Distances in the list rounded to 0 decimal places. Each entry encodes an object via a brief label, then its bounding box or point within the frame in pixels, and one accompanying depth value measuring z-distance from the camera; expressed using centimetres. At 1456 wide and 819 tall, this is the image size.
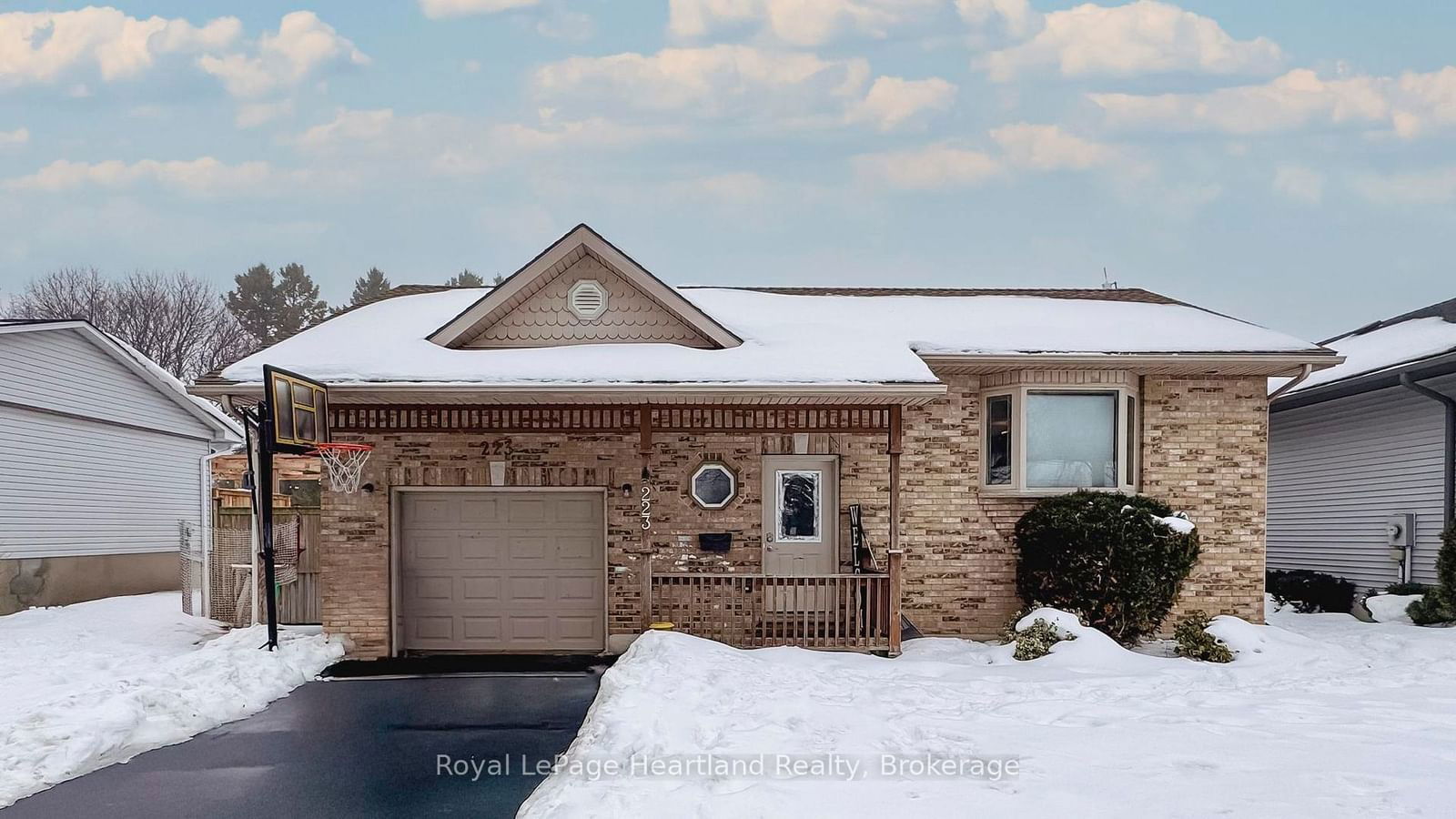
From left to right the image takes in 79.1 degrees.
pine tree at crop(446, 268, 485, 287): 4759
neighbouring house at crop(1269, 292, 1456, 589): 1222
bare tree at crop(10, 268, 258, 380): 3553
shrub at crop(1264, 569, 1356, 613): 1355
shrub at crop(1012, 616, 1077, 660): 907
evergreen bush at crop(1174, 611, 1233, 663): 914
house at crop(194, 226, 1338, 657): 988
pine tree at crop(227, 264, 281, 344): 4006
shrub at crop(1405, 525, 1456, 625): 1095
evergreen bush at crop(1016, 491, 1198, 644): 976
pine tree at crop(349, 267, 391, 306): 4544
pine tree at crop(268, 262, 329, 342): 4094
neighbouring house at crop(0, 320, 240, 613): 1349
